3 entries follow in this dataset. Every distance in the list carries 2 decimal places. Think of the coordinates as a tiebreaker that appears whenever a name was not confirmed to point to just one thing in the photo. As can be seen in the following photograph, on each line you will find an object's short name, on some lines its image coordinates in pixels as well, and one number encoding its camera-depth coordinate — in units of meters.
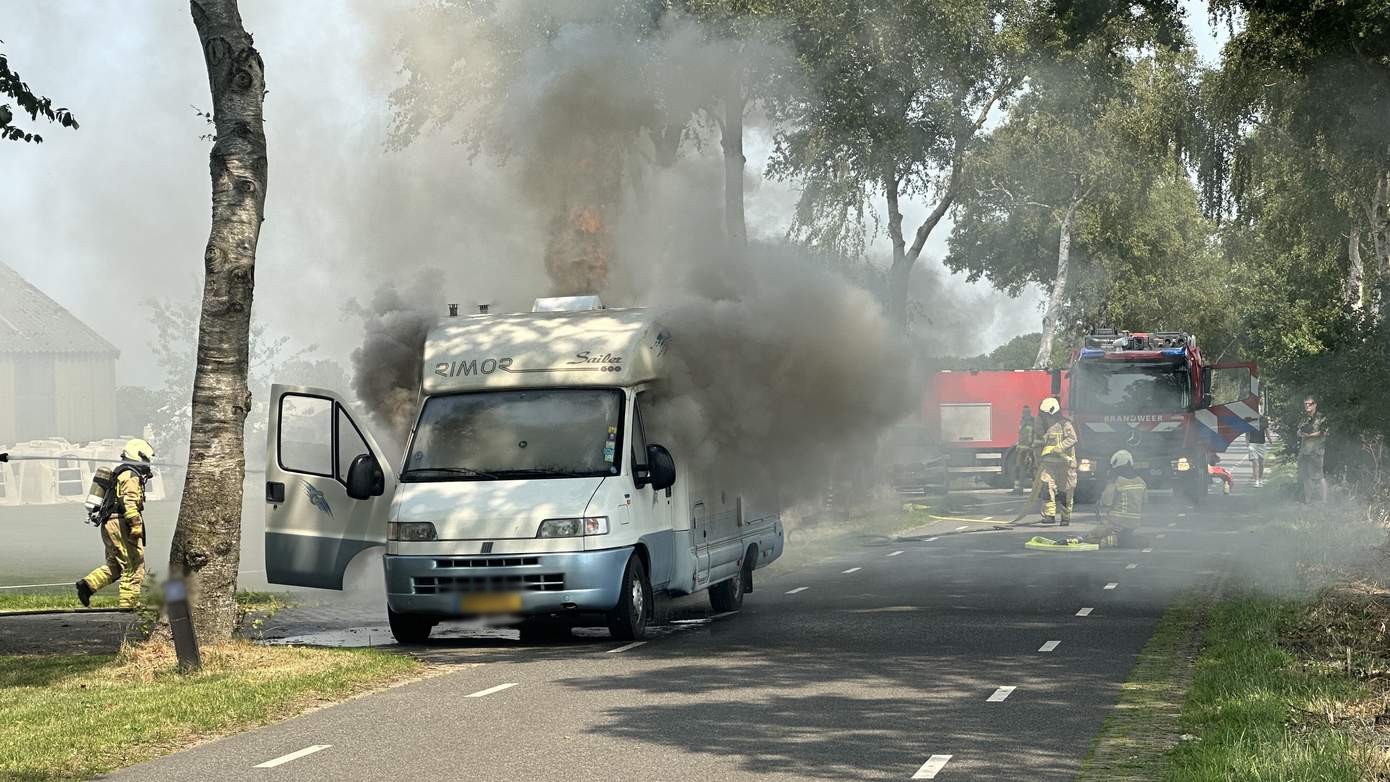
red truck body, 47.62
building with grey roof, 69.94
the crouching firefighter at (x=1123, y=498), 27.23
